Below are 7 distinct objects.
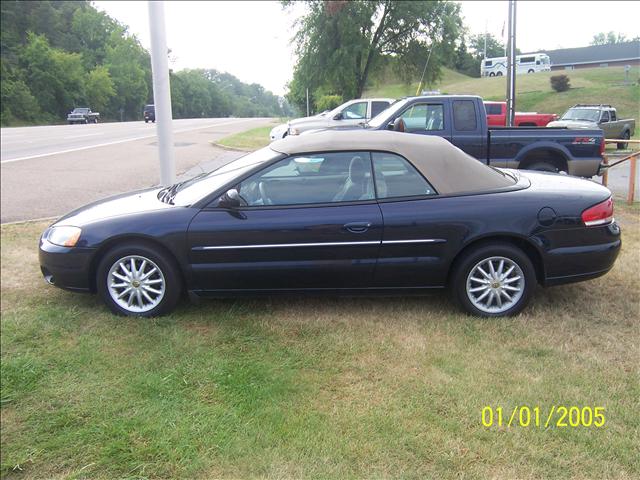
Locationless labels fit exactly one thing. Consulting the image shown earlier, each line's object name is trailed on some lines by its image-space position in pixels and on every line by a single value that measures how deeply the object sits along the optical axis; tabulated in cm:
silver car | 1435
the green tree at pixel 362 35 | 2653
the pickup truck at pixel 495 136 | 804
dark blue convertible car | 392
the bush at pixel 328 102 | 3289
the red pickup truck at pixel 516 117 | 1416
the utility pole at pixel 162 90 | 591
